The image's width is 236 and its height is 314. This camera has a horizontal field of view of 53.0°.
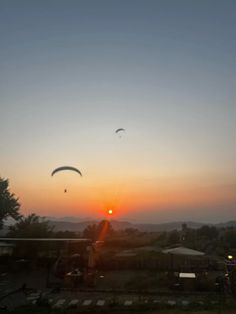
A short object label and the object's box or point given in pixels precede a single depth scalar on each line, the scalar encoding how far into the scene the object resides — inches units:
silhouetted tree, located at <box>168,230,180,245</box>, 1115.9
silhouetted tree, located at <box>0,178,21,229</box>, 918.0
